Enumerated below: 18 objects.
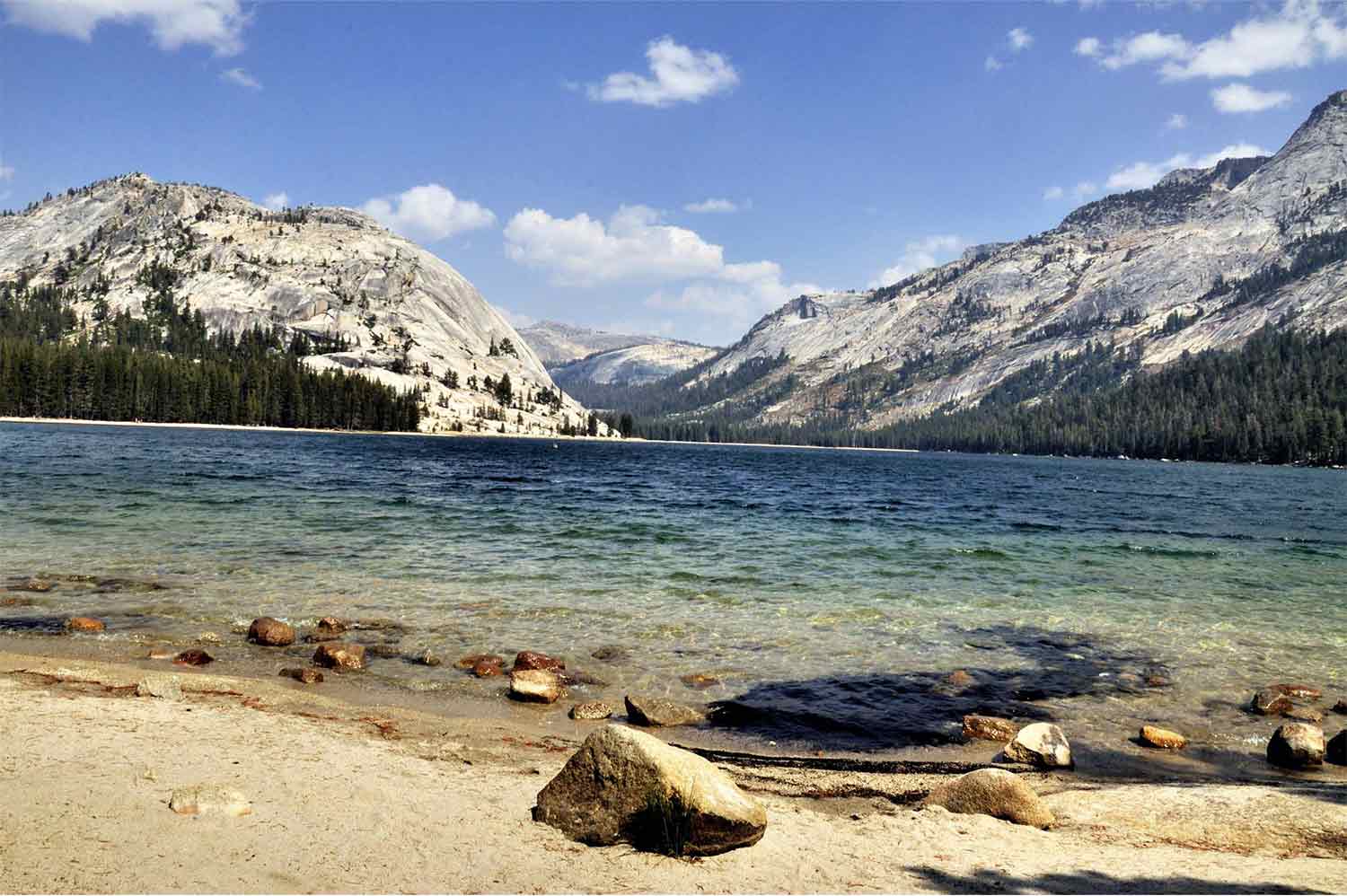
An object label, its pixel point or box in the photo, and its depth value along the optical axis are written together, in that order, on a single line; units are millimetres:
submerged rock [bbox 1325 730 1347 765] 14656
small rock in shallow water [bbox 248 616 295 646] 19641
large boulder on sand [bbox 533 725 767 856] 9156
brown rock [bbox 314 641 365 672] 18219
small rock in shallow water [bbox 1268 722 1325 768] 14477
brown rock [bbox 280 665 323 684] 17047
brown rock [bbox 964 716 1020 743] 15594
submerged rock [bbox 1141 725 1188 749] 15447
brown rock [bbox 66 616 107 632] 19969
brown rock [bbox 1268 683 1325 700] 18609
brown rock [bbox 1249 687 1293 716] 17516
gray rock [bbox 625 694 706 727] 15656
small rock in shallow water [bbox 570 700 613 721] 15905
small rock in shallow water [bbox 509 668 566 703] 16609
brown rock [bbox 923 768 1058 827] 11039
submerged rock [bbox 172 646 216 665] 17828
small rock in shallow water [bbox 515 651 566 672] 18531
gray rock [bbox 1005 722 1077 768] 14156
